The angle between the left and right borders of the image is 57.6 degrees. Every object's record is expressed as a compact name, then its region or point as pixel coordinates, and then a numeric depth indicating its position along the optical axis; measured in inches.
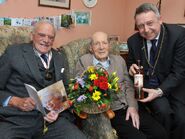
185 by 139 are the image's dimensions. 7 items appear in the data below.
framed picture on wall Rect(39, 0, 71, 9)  65.2
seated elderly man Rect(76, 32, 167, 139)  50.3
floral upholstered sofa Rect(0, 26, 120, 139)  47.6
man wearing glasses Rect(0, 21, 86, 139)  46.3
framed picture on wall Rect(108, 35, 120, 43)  81.7
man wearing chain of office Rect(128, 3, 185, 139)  52.4
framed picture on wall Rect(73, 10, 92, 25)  72.4
